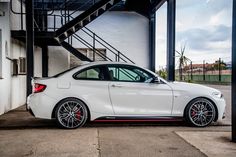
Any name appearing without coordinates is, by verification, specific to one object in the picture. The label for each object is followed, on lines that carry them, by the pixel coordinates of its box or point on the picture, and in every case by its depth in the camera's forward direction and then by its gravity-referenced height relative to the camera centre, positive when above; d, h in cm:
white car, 690 -47
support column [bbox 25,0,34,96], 934 +97
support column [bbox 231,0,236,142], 542 +9
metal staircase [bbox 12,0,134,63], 1069 +161
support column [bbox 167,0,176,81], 1090 +115
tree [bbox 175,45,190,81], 2117 +112
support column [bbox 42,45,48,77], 1417 +65
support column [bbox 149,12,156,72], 1465 +167
